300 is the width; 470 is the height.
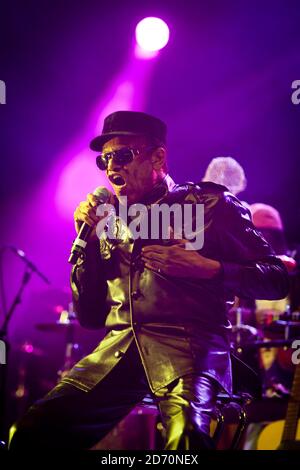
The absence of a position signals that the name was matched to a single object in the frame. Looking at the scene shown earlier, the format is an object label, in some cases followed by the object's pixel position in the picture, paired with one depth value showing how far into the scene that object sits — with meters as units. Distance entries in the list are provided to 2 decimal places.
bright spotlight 7.21
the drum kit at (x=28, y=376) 9.01
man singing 2.66
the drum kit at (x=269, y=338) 5.26
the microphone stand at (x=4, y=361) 5.57
